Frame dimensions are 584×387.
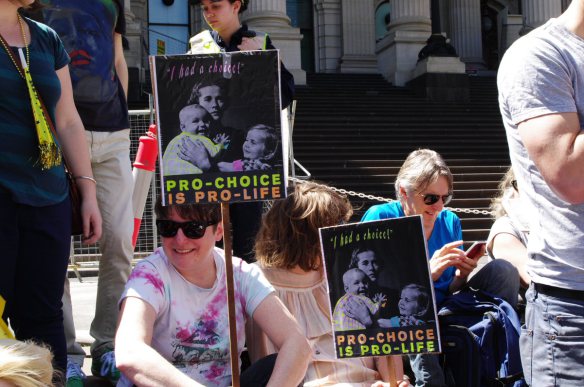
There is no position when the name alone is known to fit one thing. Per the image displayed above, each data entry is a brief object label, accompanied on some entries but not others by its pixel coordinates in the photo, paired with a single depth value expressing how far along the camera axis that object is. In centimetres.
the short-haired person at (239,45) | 457
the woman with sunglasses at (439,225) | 405
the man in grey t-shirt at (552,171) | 244
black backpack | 388
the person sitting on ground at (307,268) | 358
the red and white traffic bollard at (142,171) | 499
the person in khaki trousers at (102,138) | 421
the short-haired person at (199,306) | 311
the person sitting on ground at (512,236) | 439
